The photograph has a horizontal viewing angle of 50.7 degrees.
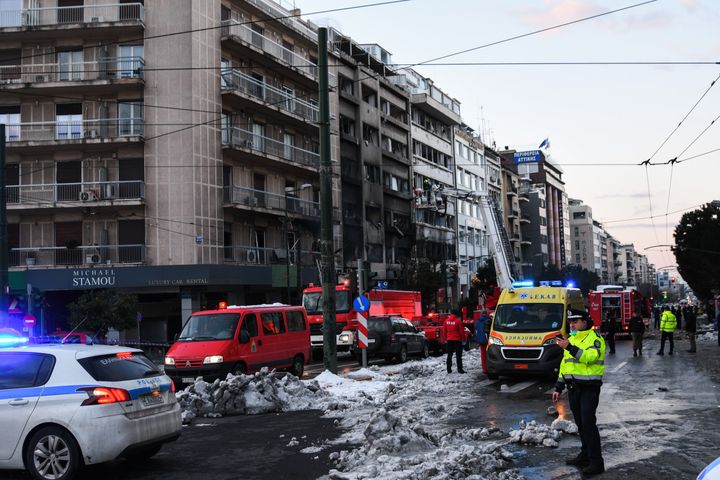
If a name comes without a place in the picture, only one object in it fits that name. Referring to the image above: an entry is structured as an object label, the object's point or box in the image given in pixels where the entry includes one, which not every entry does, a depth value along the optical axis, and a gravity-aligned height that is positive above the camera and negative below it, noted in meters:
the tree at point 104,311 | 32.75 -0.59
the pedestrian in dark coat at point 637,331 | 26.02 -1.66
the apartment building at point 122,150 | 36.69 +7.24
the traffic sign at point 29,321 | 23.36 -0.67
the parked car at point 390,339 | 25.58 -1.70
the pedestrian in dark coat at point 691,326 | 28.03 -1.68
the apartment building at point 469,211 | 75.06 +7.78
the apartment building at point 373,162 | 53.94 +9.81
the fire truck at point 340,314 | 28.72 -0.93
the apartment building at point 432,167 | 65.50 +11.24
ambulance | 17.42 -1.07
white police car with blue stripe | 8.10 -1.23
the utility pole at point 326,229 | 18.41 +1.53
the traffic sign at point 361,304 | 20.61 -0.38
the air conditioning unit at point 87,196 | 36.56 +4.88
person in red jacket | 20.28 -1.29
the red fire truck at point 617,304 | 40.66 -1.15
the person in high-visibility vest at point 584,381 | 8.18 -1.10
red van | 16.83 -1.18
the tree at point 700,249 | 62.28 +2.75
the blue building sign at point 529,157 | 122.19 +20.73
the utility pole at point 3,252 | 21.64 +1.37
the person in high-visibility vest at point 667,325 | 26.55 -1.53
